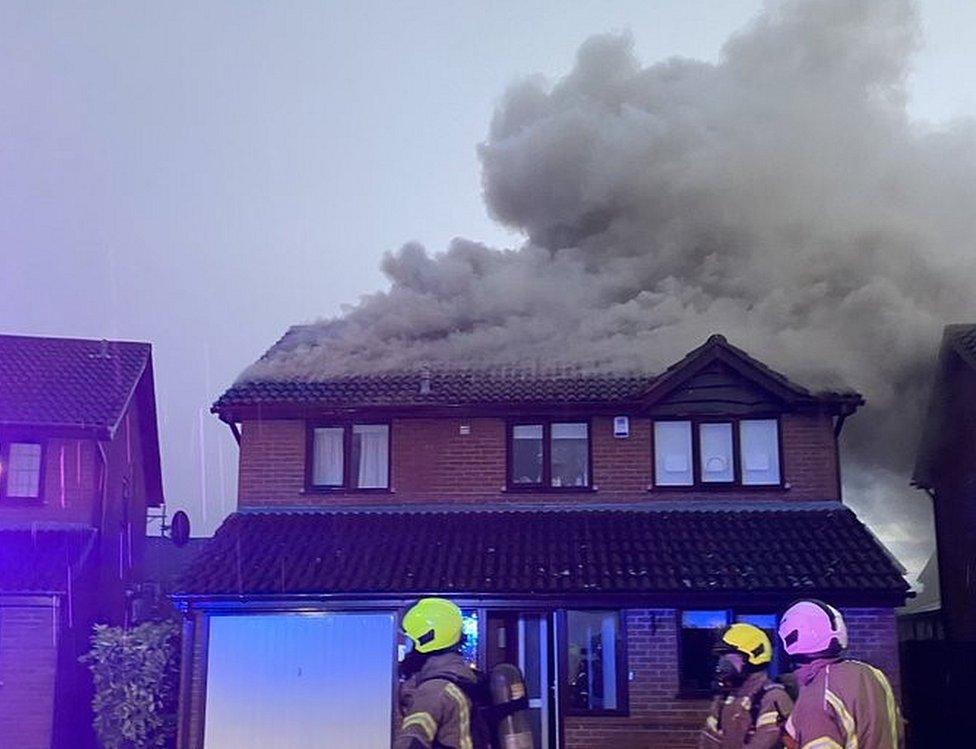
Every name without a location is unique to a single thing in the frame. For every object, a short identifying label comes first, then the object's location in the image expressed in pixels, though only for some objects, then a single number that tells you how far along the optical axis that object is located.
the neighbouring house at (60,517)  17.70
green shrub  16.17
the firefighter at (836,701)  4.71
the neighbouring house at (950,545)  16.45
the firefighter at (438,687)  5.07
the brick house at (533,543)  15.39
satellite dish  20.17
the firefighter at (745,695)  6.92
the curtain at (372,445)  18.03
